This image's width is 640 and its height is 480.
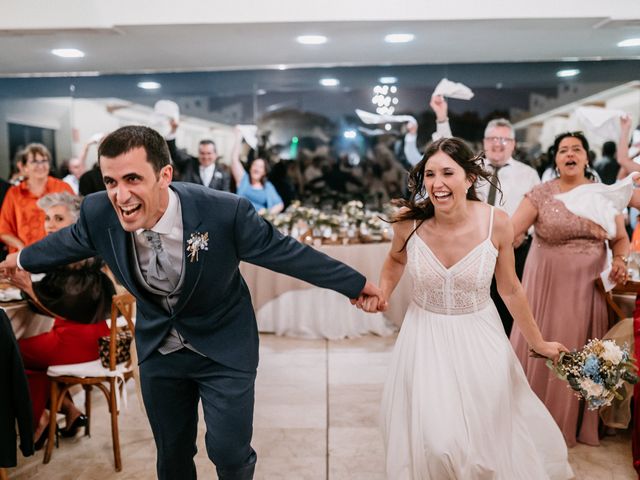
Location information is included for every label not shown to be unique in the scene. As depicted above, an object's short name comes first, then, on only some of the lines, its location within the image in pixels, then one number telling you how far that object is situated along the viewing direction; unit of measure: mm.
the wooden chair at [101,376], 2973
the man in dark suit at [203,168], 6914
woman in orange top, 4715
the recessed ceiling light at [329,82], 7309
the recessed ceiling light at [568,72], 7043
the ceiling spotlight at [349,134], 7441
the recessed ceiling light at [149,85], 7412
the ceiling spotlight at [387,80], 7252
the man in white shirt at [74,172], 7293
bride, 2070
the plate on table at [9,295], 3104
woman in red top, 3000
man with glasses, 4562
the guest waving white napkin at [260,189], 6595
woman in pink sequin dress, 3217
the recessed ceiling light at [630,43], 5851
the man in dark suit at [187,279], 1908
